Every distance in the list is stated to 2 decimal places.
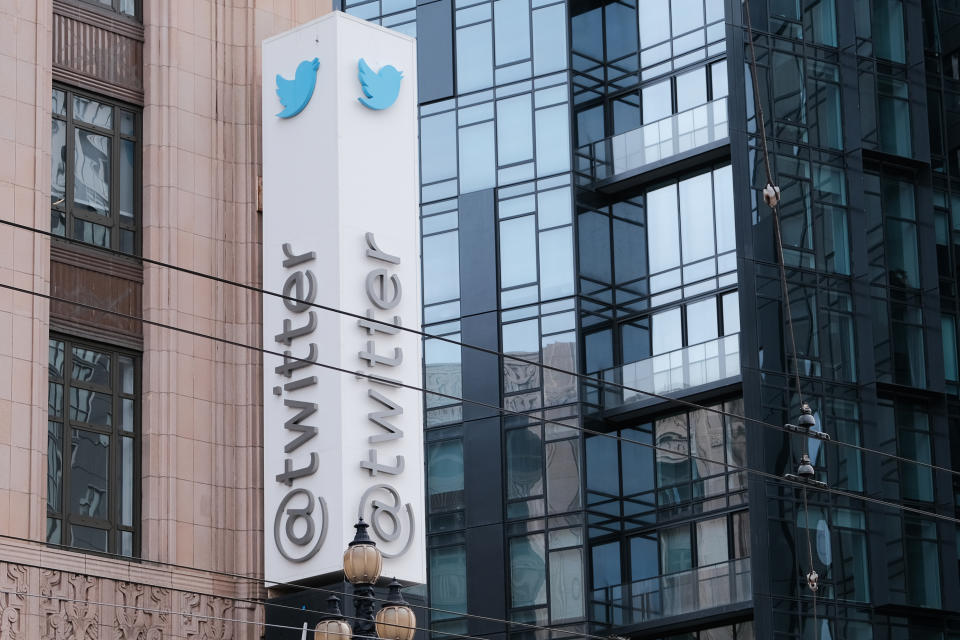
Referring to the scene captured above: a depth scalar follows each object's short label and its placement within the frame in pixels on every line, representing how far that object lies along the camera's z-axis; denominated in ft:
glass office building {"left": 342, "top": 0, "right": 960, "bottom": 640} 162.40
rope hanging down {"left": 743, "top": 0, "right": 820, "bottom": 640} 155.38
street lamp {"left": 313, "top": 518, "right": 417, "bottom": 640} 79.61
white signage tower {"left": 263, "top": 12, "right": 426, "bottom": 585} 90.68
